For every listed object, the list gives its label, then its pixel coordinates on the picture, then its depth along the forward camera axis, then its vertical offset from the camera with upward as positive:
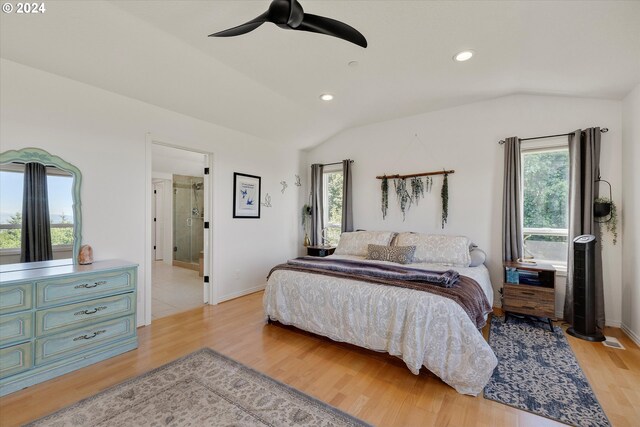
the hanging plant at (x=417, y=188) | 4.27 +0.35
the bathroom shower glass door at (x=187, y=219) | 6.49 -0.19
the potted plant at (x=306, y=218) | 5.46 -0.14
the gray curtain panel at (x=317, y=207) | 5.19 +0.07
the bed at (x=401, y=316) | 1.97 -0.91
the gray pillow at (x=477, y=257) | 3.48 -0.59
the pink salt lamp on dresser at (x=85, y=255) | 2.60 -0.42
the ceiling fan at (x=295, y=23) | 1.55 +1.14
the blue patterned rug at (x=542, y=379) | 1.78 -1.29
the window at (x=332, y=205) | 5.23 +0.11
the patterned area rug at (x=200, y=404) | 1.70 -1.29
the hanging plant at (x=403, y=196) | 4.38 +0.23
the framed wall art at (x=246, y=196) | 4.21 +0.24
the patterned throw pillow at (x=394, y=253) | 3.51 -0.56
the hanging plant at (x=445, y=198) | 4.02 +0.18
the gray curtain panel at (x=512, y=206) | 3.48 +0.06
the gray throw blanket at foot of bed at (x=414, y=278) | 2.23 -0.63
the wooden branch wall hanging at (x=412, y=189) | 4.04 +0.33
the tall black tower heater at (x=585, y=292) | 2.80 -0.83
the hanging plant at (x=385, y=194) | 4.54 +0.27
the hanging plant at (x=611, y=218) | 3.00 -0.09
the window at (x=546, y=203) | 3.41 +0.10
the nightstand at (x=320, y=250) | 4.68 -0.68
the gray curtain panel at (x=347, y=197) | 4.81 +0.24
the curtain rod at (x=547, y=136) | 3.11 +0.91
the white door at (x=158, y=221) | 6.96 -0.25
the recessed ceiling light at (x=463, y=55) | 2.50 +1.43
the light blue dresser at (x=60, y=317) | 1.97 -0.85
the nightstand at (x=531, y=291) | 3.04 -0.91
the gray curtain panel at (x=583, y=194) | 2.95 +0.18
